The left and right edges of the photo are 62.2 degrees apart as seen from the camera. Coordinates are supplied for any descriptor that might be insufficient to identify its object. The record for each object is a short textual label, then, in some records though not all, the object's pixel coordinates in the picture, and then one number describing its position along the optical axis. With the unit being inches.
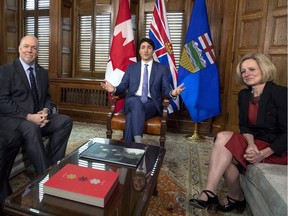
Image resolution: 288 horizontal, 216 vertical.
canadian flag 125.6
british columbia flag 121.7
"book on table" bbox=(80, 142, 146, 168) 53.1
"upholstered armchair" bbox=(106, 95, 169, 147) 88.0
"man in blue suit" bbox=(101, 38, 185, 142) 94.9
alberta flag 118.3
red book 35.8
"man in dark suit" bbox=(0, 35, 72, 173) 67.4
